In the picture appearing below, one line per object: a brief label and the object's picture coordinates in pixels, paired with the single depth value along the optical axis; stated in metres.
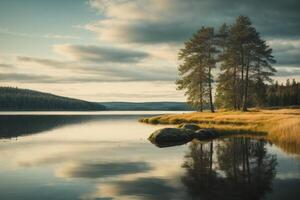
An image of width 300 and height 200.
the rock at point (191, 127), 44.78
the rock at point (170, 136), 37.78
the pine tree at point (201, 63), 72.50
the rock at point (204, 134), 39.98
